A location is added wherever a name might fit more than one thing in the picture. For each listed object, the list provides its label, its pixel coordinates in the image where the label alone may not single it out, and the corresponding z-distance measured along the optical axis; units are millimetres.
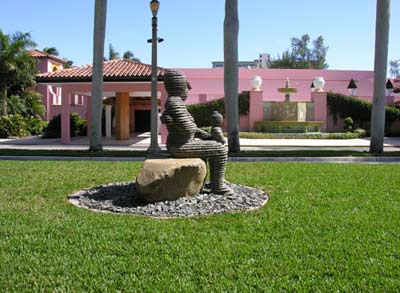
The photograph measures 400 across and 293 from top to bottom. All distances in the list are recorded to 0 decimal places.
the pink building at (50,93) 32031
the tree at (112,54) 42500
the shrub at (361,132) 26753
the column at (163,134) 19312
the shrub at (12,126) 24208
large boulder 5700
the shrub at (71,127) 23922
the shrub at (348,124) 28969
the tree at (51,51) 40838
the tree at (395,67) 73188
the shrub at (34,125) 26512
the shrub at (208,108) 29188
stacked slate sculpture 6184
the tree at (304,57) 61822
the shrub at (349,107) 29969
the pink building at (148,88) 18953
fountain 27828
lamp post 13531
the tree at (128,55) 45462
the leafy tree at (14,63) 25484
